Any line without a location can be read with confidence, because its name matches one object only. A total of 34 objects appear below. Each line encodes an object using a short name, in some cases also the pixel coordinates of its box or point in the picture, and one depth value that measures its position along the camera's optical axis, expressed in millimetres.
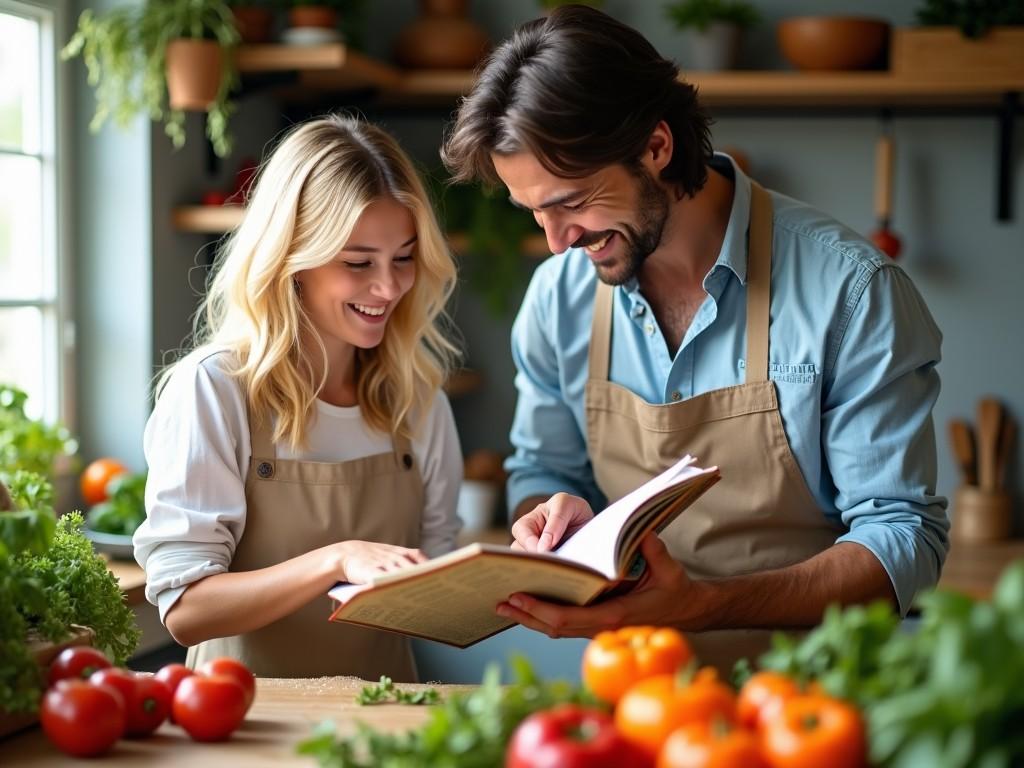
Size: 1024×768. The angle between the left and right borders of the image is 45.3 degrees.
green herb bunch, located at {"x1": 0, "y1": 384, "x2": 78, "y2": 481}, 2545
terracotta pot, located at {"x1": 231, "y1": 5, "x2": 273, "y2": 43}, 2961
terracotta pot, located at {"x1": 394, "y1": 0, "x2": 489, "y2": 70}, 3381
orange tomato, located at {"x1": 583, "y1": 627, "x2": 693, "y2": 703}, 1078
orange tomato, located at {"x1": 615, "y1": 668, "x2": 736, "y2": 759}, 947
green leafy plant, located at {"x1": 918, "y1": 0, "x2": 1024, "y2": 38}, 3113
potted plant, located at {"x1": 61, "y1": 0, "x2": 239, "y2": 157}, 2719
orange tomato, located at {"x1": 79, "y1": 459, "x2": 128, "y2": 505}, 2781
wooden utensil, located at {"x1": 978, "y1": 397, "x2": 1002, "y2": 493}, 3438
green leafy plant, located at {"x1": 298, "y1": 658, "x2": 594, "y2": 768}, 952
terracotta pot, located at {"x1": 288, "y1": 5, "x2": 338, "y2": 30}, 3037
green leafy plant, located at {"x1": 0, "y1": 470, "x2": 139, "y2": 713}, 1201
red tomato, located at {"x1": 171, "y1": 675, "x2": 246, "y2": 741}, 1202
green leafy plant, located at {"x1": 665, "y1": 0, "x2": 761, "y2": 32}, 3312
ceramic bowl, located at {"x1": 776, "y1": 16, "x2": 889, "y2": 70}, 3169
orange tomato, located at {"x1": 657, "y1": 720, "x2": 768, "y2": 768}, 879
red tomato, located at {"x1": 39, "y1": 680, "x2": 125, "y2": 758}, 1150
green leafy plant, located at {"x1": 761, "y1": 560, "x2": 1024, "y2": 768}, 829
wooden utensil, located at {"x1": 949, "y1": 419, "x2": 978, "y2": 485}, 3465
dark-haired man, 1743
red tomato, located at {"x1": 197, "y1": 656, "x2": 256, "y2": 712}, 1243
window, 2756
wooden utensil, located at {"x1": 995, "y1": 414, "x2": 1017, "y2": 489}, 3473
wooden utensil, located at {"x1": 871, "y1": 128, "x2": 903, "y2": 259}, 3355
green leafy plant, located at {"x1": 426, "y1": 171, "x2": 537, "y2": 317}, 3361
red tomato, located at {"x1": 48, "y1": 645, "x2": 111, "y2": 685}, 1246
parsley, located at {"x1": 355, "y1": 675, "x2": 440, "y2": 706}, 1336
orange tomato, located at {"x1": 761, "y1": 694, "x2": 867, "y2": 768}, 892
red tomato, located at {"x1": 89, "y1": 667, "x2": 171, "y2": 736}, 1202
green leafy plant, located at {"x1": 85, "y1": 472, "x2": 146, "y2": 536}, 2623
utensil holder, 3404
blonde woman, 1693
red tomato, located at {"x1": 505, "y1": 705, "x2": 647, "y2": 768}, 891
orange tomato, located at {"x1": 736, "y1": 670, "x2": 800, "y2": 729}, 948
